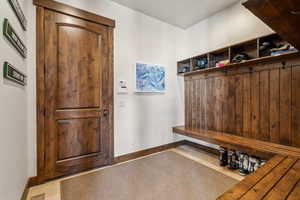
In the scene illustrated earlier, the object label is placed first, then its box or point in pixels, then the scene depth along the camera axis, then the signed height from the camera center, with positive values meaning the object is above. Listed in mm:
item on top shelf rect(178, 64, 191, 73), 3432 +740
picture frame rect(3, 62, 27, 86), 1223 +246
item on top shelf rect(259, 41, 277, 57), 2172 +789
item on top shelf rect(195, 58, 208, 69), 3081 +778
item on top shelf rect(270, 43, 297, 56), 1927 +681
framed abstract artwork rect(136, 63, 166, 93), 2935 +454
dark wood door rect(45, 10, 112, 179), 2111 +65
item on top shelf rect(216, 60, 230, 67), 2617 +664
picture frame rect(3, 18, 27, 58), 1206 +597
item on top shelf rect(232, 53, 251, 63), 2449 +711
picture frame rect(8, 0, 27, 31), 1393 +937
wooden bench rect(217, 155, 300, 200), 1017 -679
